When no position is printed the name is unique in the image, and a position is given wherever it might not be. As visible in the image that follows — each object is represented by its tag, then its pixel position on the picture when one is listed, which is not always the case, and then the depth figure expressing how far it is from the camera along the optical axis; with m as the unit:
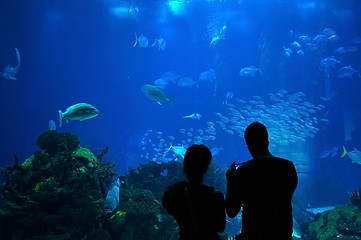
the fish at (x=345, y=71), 22.94
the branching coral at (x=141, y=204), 5.04
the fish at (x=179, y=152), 9.09
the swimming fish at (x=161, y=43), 21.79
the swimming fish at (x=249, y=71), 19.16
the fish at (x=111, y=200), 4.58
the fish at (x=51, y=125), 13.67
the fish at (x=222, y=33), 32.83
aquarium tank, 4.91
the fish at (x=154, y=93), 8.47
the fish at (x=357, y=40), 24.36
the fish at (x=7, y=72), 18.29
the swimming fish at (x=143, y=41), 18.88
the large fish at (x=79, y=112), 5.86
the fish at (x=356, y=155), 11.89
